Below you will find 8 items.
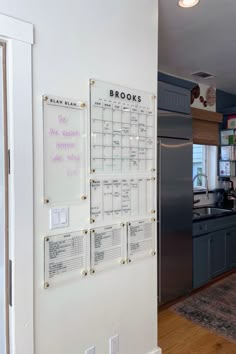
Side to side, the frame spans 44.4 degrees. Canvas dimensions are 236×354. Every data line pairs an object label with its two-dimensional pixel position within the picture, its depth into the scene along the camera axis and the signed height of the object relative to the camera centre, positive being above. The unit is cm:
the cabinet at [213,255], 335 -106
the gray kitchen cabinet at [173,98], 281 +73
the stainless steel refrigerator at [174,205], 287 -37
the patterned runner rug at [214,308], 262 -143
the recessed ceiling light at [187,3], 210 +123
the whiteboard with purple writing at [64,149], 148 +11
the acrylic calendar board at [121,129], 167 +25
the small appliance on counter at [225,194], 425 -37
